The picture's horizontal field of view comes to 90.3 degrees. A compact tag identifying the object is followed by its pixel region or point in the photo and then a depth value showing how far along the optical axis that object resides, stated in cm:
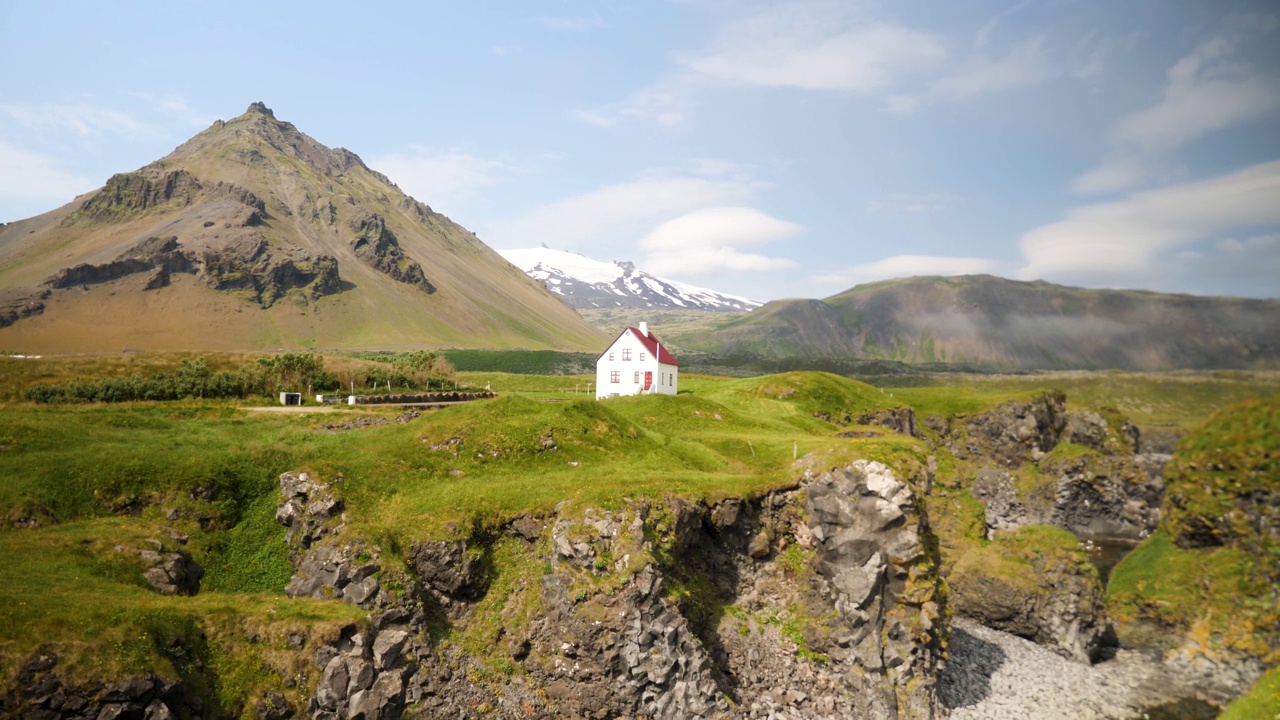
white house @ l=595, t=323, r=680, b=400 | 7619
